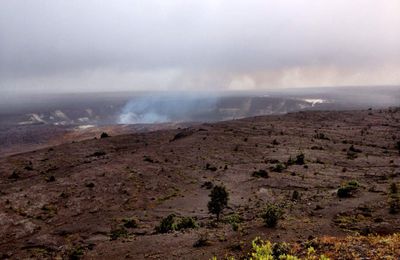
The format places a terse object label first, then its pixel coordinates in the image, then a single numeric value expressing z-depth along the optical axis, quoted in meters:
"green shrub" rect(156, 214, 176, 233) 30.55
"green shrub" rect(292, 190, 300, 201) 38.98
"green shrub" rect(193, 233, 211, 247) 23.69
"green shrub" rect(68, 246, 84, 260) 26.06
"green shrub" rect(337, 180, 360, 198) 36.75
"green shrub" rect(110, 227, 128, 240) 31.05
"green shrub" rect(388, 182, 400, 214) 28.61
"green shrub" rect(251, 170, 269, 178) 52.28
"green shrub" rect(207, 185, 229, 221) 34.22
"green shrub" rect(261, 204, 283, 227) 25.08
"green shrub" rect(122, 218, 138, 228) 34.66
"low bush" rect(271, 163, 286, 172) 54.82
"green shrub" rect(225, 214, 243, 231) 31.07
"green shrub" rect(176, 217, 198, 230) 30.74
